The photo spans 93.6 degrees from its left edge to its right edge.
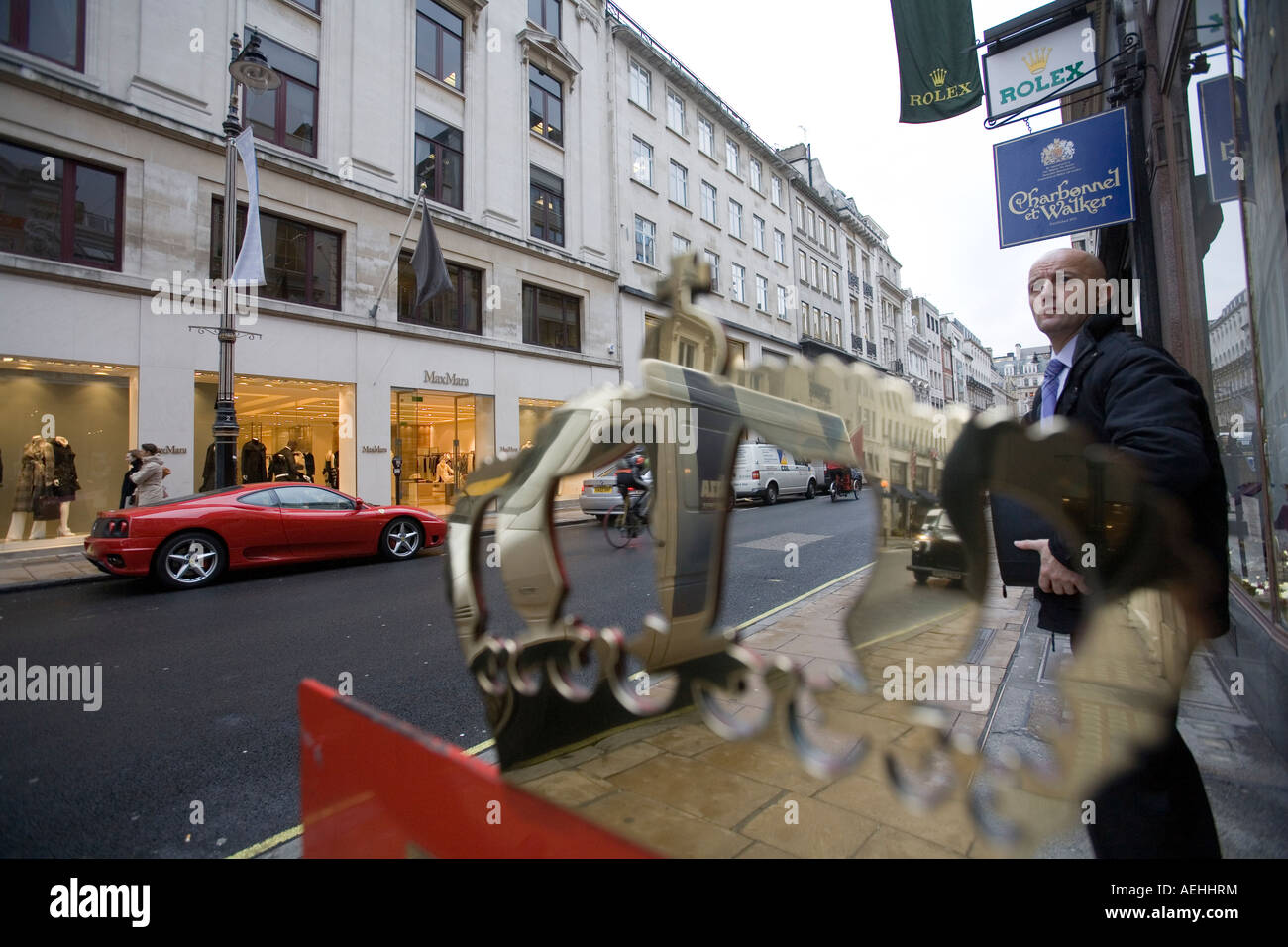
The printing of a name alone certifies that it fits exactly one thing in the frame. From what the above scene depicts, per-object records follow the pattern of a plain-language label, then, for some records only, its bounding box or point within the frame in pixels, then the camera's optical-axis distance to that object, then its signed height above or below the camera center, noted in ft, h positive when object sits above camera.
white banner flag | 31.78 +13.57
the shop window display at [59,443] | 32.40 +4.07
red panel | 3.33 -1.80
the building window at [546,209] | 51.75 +25.65
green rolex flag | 11.38 +8.39
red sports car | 21.86 -0.82
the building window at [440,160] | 47.19 +27.66
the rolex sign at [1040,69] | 13.35 +9.54
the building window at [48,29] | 31.99 +26.39
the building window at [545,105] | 52.06 +34.82
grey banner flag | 36.99 +15.14
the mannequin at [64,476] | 33.24 +2.21
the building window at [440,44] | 47.57 +37.31
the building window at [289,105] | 40.06 +27.63
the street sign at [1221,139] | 9.56 +6.10
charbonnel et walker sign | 13.35 +7.14
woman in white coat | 29.76 +1.64
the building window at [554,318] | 51.29 +16.18
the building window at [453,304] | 45.37 +15.86
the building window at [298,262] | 39.99 +17.16
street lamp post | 30.40 +8.51
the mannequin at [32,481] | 32.37 +1.92
